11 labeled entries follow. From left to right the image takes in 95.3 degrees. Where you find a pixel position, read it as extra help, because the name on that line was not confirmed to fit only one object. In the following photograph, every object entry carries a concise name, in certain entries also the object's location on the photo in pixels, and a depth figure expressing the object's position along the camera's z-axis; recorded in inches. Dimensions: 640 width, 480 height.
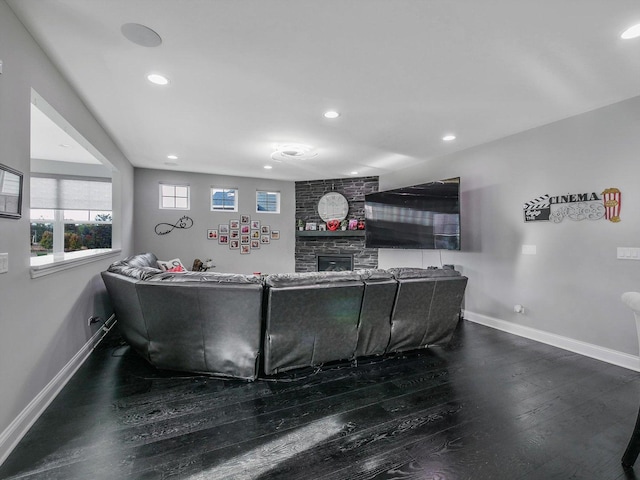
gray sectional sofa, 96.0
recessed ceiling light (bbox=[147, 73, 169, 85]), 99.3
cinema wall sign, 118.6
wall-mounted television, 165.8
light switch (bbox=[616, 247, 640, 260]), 112.3
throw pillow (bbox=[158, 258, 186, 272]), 193.3
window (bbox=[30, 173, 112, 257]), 203.5
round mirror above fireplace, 265.0
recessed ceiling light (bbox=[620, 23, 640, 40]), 77.7
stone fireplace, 260.1
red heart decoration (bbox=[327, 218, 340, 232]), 262.7
